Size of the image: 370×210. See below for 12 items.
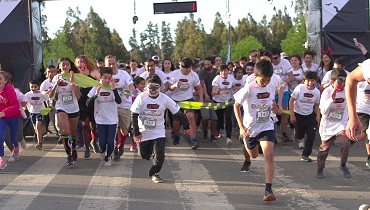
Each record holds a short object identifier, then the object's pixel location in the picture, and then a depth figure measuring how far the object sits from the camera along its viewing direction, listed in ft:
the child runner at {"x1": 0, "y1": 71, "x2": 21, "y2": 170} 32.71
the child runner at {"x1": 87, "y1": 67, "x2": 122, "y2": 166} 33.27
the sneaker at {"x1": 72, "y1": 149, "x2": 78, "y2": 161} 34.01
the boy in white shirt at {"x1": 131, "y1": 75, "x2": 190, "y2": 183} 27.81
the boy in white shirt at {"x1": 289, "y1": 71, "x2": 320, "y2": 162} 33.94
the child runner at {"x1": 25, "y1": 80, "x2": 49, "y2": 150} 41.61
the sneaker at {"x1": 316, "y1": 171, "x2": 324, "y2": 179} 28.38
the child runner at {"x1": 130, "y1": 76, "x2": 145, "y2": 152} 37.40
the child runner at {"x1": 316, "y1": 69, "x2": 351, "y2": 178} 28.30
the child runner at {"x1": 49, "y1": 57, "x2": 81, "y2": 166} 33.45
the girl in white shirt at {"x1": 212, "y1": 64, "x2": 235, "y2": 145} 43.68
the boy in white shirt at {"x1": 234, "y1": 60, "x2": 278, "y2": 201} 24.90
